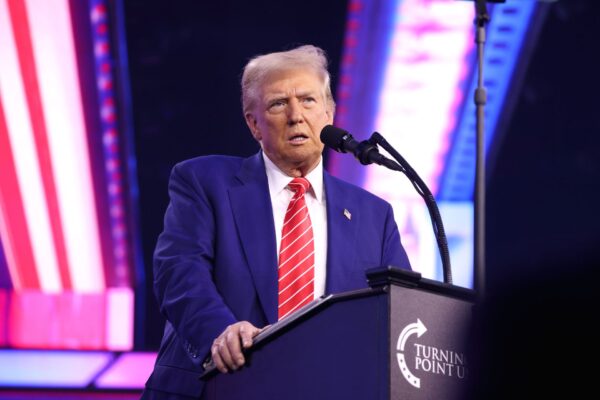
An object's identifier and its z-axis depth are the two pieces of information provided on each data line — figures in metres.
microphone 8.57
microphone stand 9.29
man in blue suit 8.56
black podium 8.16
